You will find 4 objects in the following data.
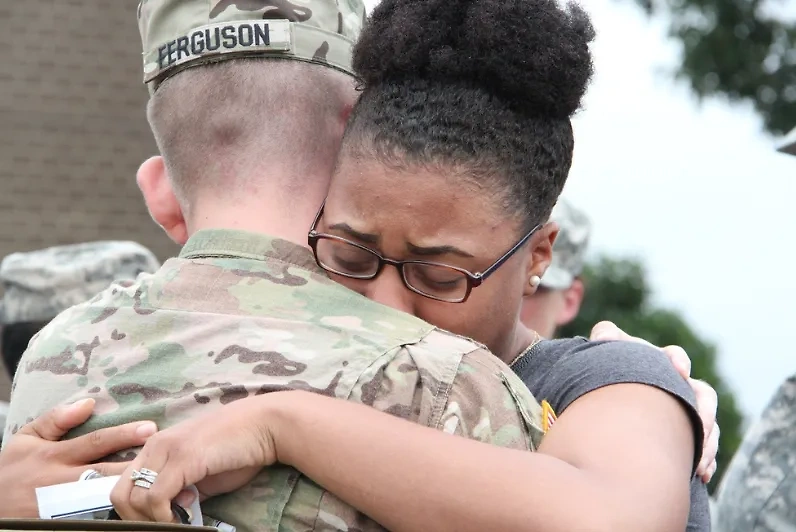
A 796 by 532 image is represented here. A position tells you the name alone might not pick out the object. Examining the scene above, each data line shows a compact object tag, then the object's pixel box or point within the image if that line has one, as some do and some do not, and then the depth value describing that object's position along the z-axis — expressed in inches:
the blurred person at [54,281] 423.5
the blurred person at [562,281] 438.0
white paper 140.1
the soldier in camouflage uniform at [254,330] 144.7
